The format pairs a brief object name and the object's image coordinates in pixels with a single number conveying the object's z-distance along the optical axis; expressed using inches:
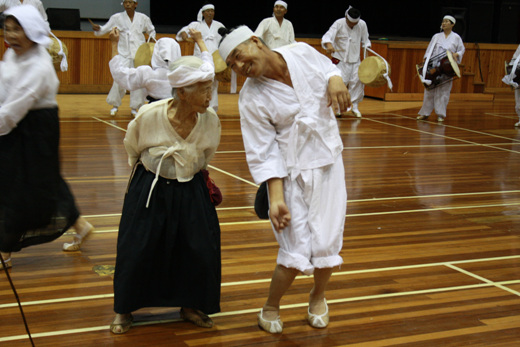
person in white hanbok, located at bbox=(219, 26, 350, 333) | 112.8
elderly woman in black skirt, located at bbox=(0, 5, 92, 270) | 127.7
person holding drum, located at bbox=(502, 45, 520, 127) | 421.4
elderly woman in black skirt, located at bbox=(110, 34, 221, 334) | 117.4
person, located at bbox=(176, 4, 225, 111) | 438.7
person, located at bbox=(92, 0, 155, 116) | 423.5
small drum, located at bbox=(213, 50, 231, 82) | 360.2
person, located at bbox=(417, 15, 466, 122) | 438.3
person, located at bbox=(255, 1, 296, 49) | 472.7
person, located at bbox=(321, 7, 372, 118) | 444.5
